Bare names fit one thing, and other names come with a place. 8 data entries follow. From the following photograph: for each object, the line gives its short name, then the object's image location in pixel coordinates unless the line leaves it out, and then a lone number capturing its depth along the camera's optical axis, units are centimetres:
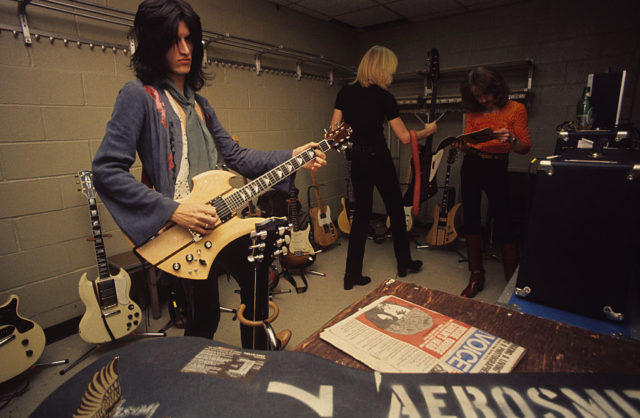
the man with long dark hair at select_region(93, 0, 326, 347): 109
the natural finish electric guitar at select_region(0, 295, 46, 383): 168
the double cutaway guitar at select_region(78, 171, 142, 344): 190
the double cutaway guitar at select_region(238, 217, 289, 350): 111
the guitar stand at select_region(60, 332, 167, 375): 188
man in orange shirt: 230
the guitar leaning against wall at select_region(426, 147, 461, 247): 342
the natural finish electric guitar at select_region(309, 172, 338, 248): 344
